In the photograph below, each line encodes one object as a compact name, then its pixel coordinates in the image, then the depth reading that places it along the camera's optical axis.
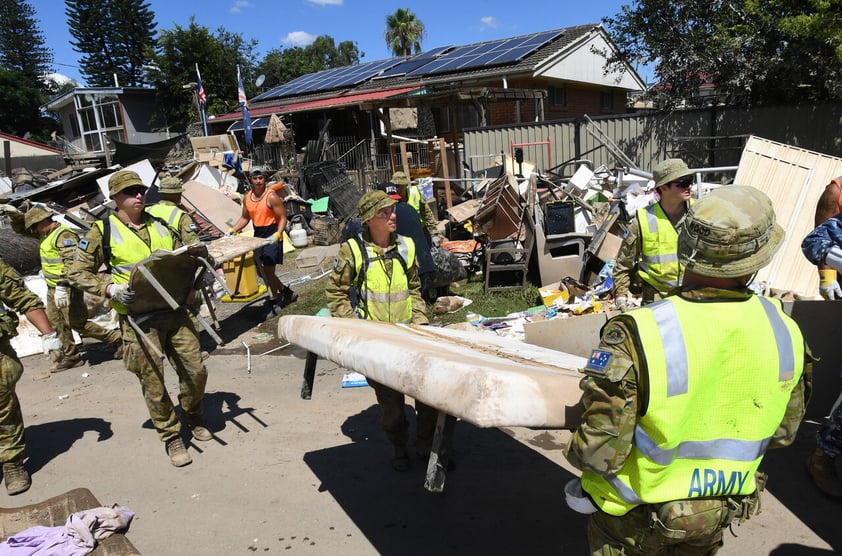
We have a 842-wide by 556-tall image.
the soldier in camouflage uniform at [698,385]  1.44
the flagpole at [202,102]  20.42
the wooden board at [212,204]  11.59
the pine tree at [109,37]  44.69
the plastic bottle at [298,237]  11.03
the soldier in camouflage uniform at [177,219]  4.06
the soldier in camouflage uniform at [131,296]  3.68
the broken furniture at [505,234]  7.30
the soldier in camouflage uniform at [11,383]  3.71
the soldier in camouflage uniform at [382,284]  3.37
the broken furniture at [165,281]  3.50
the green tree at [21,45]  49.50
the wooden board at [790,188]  5.33
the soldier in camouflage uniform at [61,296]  5.65
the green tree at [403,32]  38.59
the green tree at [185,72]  28.72
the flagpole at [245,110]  17.55
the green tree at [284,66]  40.41
